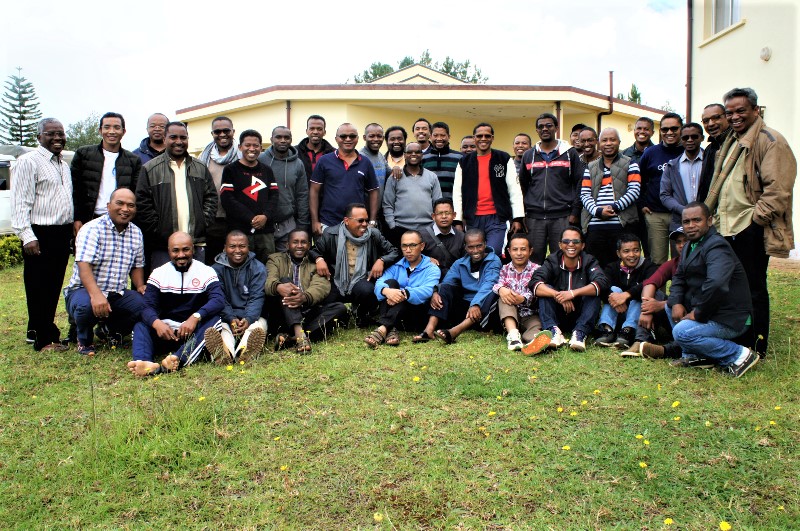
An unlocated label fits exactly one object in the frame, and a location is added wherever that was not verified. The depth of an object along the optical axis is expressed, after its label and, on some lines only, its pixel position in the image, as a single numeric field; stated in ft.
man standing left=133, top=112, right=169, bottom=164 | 23.08
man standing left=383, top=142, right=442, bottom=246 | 23.94
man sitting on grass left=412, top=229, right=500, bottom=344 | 21.49
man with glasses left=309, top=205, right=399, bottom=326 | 22.74
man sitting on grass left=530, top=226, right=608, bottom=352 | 20.35
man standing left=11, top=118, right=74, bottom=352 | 19.83
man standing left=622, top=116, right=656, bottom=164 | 23.61
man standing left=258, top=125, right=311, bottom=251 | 23.54
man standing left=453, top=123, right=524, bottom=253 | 23.68
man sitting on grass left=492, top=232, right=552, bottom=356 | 20.71
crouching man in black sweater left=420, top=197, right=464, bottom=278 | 23.16
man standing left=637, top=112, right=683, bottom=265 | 21.91
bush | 45.01
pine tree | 143.84
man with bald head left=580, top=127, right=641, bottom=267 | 22.09
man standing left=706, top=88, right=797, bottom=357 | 17.19
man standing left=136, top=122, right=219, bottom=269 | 21.04
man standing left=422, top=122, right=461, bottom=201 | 25.39
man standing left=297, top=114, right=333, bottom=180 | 25.44
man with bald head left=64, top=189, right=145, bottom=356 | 19.38
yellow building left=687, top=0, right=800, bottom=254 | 33.83
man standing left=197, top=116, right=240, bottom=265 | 22.61
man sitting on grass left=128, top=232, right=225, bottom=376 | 18.61
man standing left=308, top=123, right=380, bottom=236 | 23.52
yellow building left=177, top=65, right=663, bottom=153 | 58.65
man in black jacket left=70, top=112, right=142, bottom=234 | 21.13
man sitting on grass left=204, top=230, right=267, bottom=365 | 20.13
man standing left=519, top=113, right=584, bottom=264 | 23.15
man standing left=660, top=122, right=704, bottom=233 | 20.75
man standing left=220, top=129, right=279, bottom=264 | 22.00
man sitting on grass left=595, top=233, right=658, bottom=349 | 20.40
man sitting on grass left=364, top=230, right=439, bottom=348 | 21.54
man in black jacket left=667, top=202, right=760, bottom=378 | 17.04
